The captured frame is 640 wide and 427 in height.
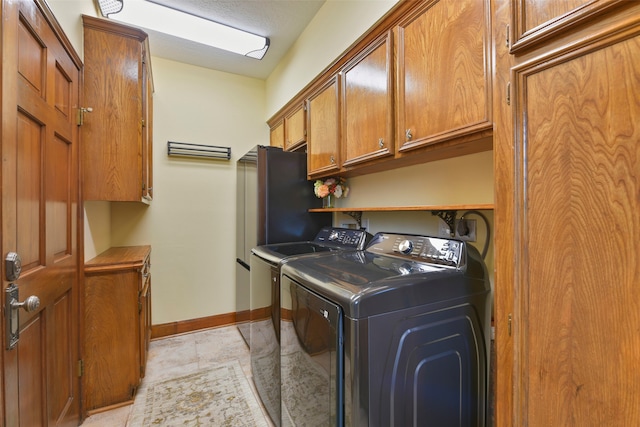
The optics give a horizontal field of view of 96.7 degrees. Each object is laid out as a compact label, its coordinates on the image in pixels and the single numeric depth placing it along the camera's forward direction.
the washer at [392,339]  0.94
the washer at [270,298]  1.59
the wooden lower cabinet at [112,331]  1.80
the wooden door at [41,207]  0.91
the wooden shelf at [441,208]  1.20
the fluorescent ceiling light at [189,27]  2.14
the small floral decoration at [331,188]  2.30
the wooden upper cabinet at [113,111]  1.85
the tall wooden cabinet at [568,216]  0.60
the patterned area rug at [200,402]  1.75
